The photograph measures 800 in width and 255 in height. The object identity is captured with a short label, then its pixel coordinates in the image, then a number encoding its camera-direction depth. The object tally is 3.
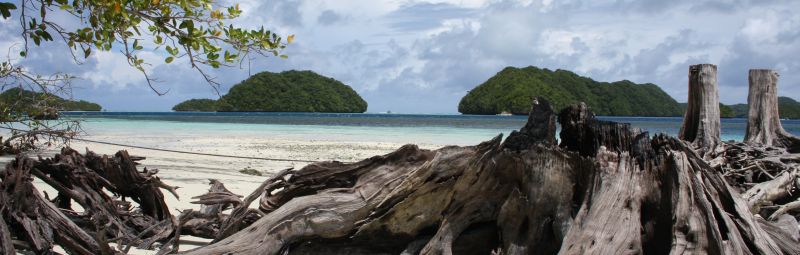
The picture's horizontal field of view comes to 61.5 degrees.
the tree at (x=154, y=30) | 5.67
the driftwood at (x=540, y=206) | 3.43
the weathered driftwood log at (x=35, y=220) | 4.52
